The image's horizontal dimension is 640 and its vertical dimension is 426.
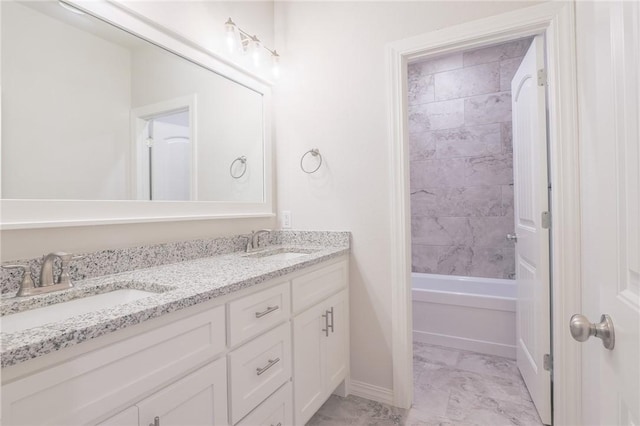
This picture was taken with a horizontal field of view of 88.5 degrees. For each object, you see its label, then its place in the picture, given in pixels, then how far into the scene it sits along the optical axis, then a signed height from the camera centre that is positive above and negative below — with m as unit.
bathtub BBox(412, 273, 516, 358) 2.40 -0.84
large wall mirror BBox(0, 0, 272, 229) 1.07 +0.40
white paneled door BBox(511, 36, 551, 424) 1.65 -0.10
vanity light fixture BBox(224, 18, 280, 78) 1.79 +1.02
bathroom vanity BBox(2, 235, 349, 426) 0.66 -0.36
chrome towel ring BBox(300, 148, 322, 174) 2.07 +0.38
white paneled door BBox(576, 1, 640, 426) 0.51 +0.02
